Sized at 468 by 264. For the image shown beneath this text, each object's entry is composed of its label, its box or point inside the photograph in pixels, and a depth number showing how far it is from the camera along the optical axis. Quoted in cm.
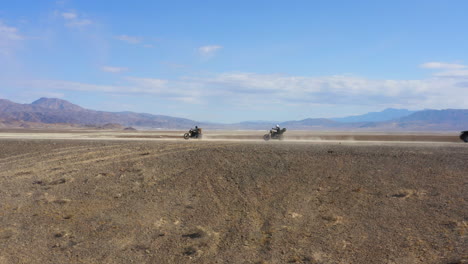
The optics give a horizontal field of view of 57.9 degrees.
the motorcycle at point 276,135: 4338
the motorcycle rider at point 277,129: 4355
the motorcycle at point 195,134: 4553
